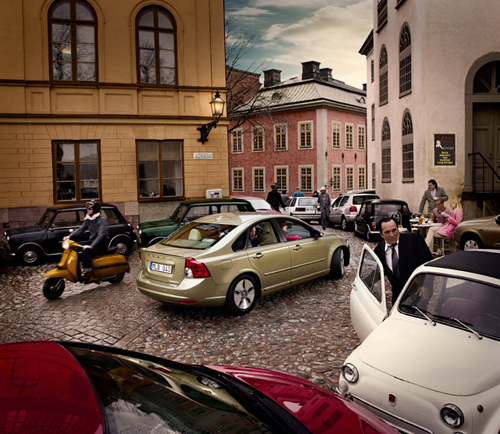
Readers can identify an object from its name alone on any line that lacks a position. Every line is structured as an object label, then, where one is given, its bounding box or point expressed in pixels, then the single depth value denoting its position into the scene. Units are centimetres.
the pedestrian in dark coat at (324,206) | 1928
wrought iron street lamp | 1549
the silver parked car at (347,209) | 1925
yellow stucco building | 1526
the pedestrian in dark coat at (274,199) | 1841
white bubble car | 295
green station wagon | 1156
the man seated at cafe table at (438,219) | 1081
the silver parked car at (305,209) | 2212
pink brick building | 3872
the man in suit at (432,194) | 1303
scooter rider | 836
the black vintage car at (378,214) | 1430
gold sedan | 648
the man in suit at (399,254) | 485
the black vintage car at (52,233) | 1145
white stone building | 1653
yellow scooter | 810
